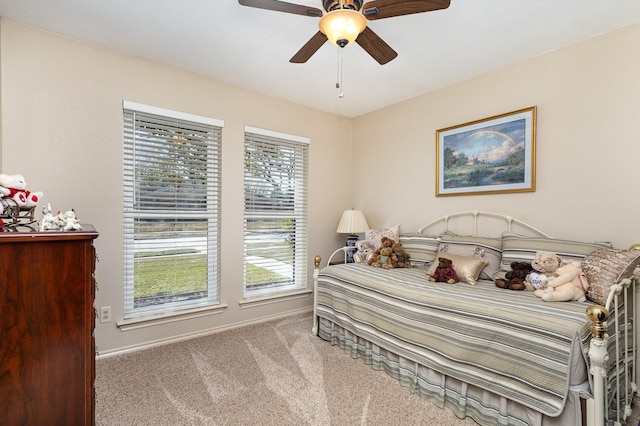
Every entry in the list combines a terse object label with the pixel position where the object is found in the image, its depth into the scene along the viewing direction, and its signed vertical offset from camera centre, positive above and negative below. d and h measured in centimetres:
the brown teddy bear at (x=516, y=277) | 205 -46
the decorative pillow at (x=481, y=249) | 238 -31
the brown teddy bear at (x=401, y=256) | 287 -43
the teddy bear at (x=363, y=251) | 320 -43
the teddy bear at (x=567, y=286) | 174 -44
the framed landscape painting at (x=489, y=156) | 248 +51
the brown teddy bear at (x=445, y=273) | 228 -47
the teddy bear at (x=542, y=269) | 193 -37
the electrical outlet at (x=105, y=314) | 242 -84
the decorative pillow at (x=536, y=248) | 199 -25
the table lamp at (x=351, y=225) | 354 -16
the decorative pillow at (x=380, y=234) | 321 -25
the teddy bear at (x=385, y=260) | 284 -46
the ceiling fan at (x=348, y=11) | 142 +99
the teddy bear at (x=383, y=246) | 296 -34
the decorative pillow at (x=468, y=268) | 226 -43
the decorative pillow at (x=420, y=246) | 283 -34
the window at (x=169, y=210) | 256 +1
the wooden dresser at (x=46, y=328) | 101 -42
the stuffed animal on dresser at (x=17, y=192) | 126 +8
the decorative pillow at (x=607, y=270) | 166 -32
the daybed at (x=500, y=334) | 138 -70
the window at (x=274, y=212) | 323 -1
